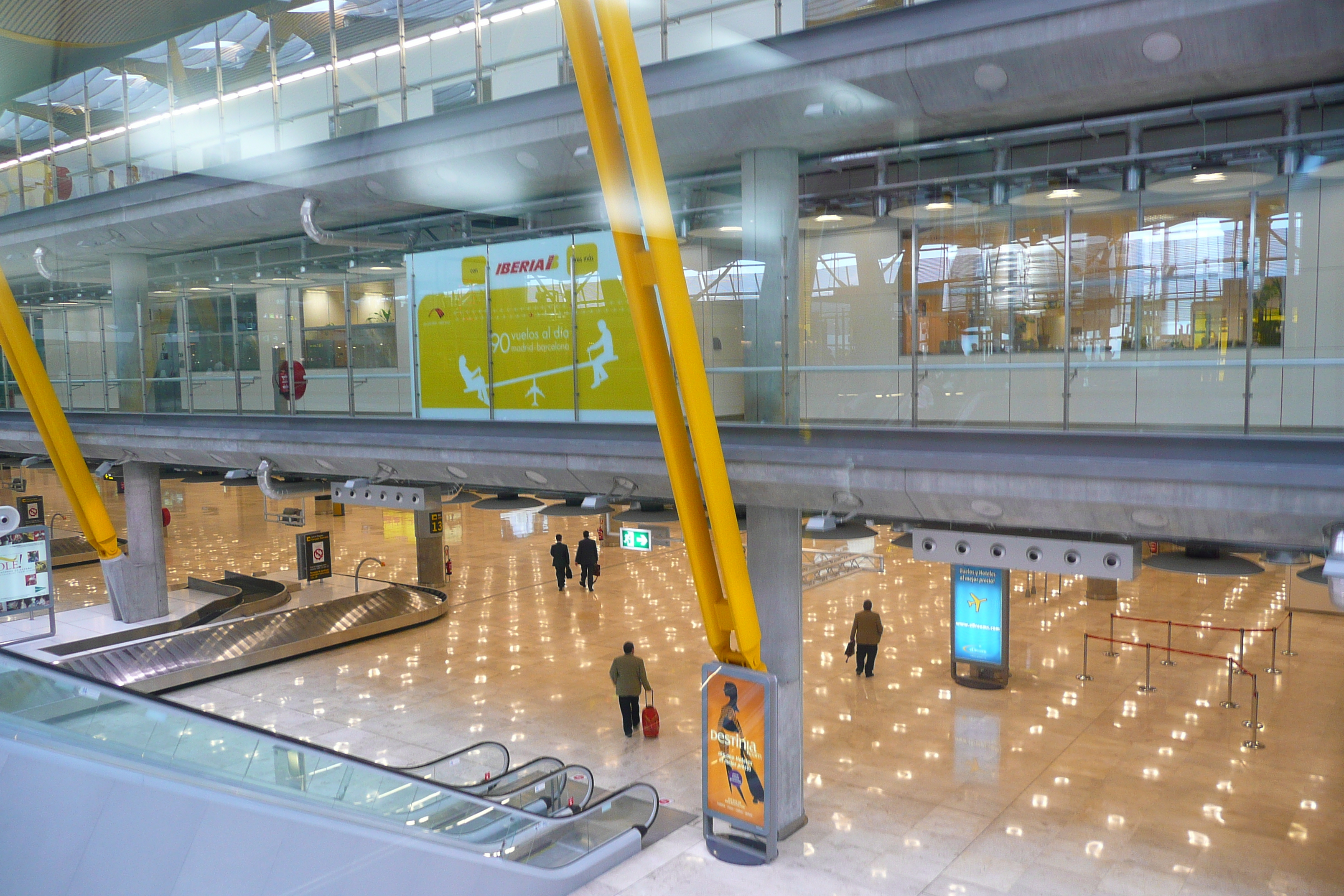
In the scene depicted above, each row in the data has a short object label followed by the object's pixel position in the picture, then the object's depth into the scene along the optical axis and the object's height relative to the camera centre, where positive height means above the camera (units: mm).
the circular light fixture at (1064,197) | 7059 +1173
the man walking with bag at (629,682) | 11930 -4004
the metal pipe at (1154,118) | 7473 +1932
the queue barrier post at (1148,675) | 13625 -4738
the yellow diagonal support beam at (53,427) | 14422 -872
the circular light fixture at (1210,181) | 6379 +1179
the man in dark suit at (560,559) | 20828 -4256
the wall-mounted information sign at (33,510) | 25875 -3784
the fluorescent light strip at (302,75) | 9836 +3582
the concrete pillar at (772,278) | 8570 +736
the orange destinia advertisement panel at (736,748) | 8836 -3704
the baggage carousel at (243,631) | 14914 -4598
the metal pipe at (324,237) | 12250 +1731
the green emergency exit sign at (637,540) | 11062 -2081
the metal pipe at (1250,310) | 6328 +270
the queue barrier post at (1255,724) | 11328 -4638
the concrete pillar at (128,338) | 15891 +562
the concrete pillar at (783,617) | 9336 -2548
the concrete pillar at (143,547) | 17422 -3259
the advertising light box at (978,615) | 13602 -3717
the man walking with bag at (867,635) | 14078 -4097
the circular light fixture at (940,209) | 7641 +1185
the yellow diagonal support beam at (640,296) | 7395 +539
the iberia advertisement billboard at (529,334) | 9695 +329
